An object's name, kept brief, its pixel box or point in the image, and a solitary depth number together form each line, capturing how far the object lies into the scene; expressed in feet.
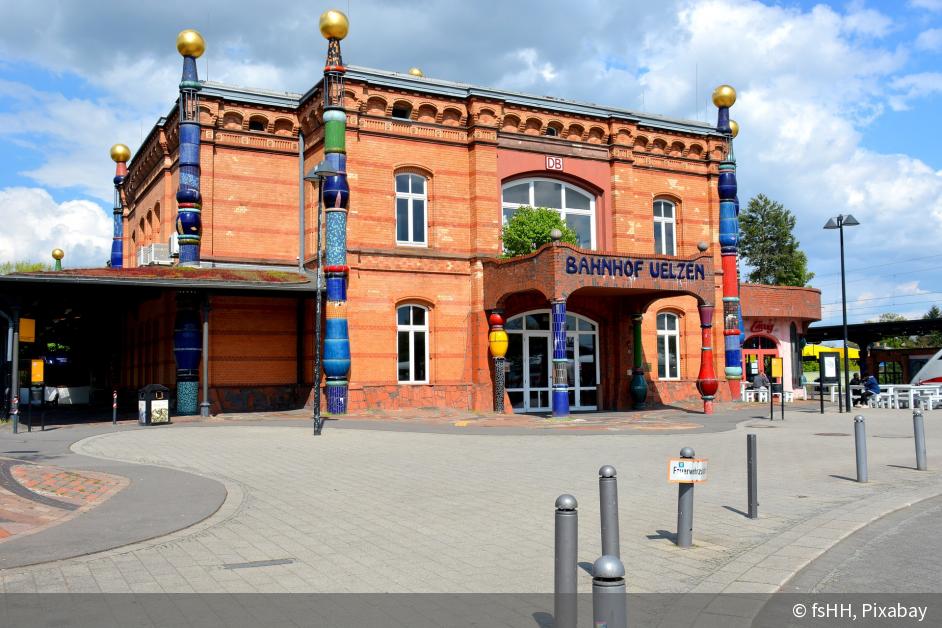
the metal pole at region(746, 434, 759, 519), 27.63
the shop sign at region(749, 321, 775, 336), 115.34
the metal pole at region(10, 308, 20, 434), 64.49
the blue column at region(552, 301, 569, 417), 71.97
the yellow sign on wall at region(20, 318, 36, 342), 67.56
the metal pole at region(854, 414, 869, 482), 35.94
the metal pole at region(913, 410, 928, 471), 40.34
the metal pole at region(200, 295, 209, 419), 71.61
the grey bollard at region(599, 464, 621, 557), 19.84
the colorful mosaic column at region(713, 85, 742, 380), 95.71
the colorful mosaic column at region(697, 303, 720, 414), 81.41
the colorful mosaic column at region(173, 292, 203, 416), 75.61
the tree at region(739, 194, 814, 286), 216.54
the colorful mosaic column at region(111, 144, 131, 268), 112.98
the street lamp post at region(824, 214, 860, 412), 85.71
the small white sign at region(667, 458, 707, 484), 22.82
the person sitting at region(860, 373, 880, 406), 97.14
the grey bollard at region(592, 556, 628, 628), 11.65
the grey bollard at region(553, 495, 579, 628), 14.60
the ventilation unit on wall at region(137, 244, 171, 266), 85.97
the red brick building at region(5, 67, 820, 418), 77.46
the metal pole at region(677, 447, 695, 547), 23.37
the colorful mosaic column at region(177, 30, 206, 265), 79.46
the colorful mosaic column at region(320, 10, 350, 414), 73.36
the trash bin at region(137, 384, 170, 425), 66.54
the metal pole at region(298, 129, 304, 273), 84.74
